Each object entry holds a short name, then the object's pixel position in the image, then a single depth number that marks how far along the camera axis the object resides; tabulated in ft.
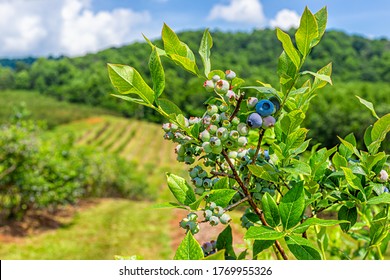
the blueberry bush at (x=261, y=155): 2.46
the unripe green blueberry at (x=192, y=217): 2.51
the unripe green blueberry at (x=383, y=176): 2.86
